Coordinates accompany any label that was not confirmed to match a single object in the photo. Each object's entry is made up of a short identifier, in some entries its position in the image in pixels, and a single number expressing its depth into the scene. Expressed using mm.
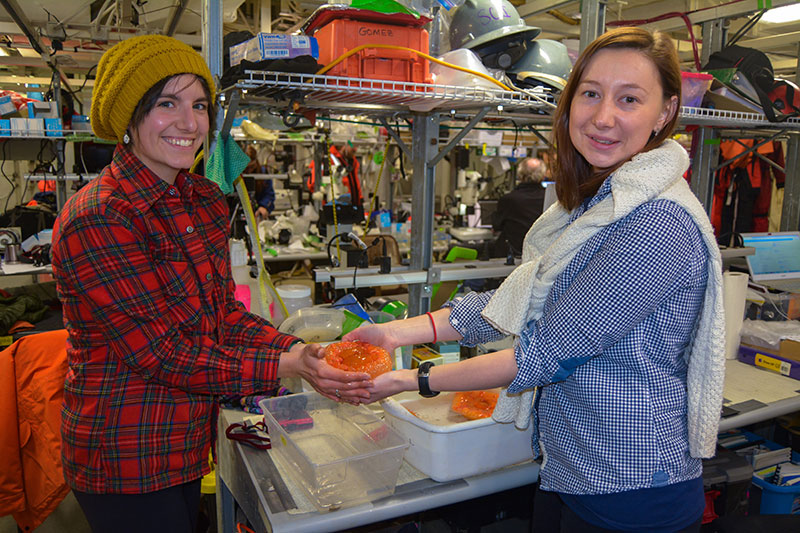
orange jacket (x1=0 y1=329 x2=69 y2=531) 2119
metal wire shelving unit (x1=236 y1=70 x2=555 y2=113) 1812
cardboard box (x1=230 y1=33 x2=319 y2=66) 1763
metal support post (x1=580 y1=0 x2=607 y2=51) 2688
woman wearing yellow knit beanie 1439
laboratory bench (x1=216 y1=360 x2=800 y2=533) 1578
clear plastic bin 1604
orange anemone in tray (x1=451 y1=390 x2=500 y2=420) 1927
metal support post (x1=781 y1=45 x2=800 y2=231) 3916
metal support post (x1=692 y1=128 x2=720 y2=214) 3627
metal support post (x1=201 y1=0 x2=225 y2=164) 1901
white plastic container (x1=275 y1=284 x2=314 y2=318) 2689
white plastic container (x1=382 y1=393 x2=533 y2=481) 1709
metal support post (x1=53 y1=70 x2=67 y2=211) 4680
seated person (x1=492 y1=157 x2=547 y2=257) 6121
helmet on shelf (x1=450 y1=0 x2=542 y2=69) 2428
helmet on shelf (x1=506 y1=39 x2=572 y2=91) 2426
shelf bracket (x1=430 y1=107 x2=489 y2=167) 2371
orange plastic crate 1990
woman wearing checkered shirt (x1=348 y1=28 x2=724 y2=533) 1276
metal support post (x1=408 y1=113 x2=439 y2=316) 2668
